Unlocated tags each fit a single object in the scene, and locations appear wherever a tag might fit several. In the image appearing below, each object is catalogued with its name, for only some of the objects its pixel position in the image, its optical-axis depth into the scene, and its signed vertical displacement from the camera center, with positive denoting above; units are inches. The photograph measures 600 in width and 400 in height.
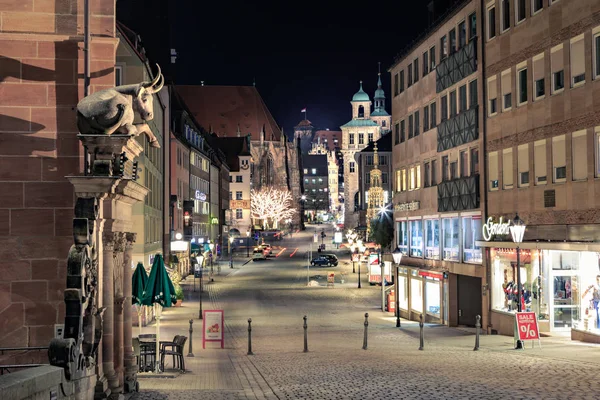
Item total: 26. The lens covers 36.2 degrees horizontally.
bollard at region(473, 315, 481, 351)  993.7 -105.1
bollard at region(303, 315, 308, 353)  1023.1 -107.1
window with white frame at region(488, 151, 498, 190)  1291.8 +107.2
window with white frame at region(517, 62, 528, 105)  1190.3 +210.4
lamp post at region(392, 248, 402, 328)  1398.9 -47.8
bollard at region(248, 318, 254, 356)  1035.3 -110.6
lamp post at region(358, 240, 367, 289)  3257.9 -5.8
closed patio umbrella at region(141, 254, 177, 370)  883.4 -40.1
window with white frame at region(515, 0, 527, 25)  1184.2 +302.3
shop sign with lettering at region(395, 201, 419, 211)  1721.7 +75.2
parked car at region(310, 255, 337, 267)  3339.1 -58.8
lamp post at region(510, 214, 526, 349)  1011.3 +9.8
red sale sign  979.9 -89.2
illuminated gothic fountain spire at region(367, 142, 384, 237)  3858.0 +216.0
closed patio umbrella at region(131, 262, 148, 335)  882.8 -34.6
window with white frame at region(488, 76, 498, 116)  1294.3 +210.0
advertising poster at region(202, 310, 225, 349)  1107.3 -95.8
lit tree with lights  6742.1 +310.8
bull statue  553.6 +82.6
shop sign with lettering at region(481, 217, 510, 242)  1228.5 +21.4
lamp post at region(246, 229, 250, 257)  4266.7 +39.2
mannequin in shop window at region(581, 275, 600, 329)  995.9 -59.7
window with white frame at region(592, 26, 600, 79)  980.6 +203.2
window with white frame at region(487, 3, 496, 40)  1295.5 +316.1
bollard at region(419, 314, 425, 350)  1020.7 -109.0
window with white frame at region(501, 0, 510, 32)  1244.5 +312.1
